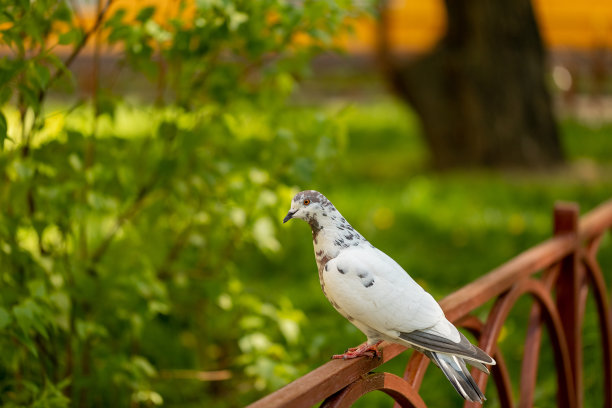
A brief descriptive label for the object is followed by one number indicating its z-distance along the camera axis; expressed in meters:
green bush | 4.28
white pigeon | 2.80
